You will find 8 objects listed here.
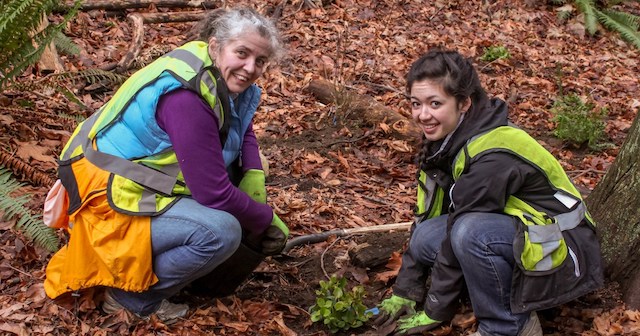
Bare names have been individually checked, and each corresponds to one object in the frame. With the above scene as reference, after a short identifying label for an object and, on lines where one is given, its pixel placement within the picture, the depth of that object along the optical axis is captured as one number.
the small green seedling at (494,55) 7.74
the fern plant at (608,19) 9.30
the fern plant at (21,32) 4.25
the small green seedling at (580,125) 5.72
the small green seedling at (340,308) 3.40
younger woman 2.91
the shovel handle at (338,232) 4.22
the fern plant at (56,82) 4.57
